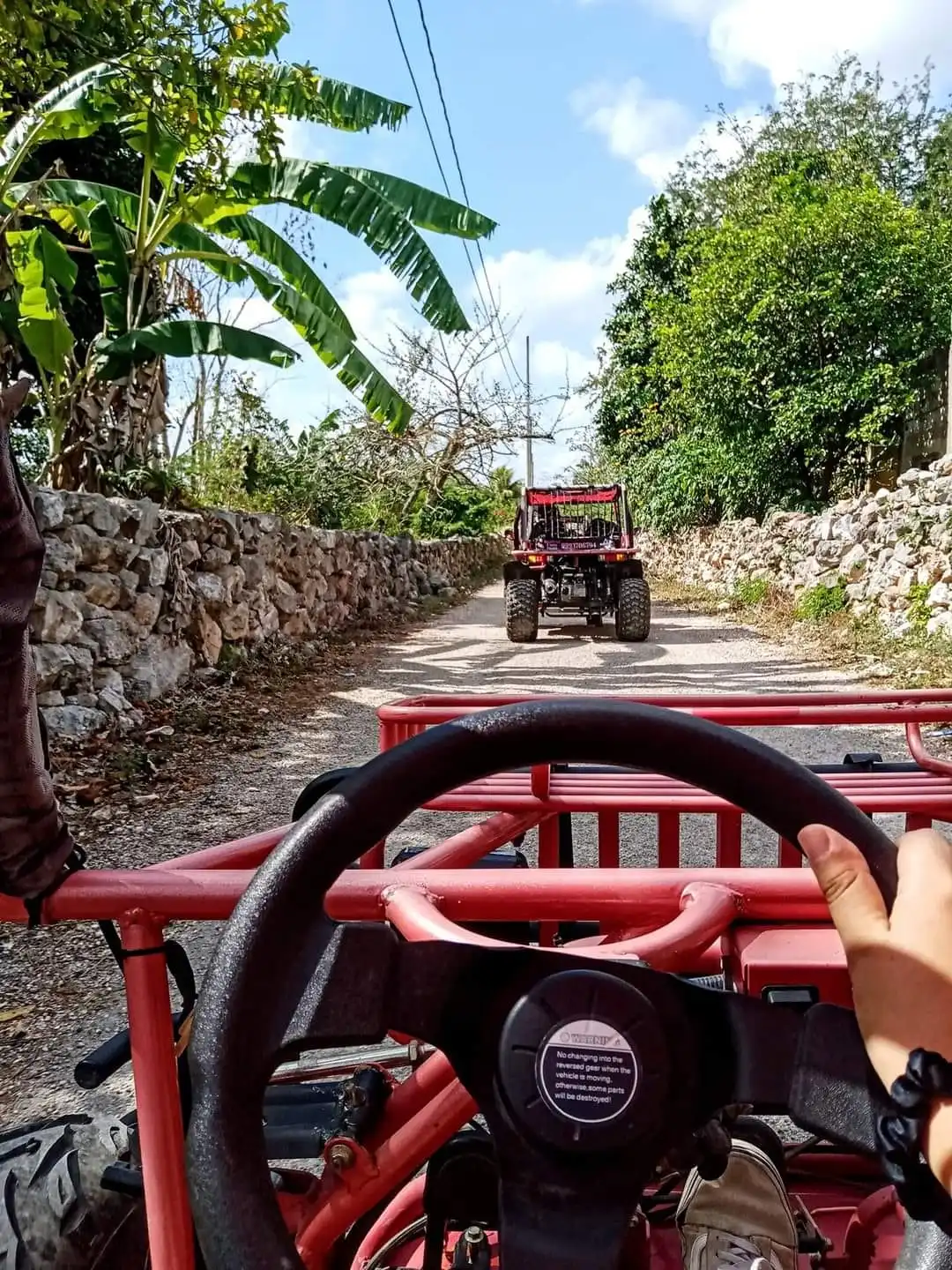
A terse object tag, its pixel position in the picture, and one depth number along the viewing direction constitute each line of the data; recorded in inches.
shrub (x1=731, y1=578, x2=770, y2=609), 576.4
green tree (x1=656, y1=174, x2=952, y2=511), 537.6
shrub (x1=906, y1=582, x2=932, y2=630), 366.3
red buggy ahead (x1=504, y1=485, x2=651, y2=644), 456.4
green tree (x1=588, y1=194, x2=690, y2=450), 819.4
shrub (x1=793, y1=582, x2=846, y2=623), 461.1
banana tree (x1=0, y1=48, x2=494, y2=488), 247.0
